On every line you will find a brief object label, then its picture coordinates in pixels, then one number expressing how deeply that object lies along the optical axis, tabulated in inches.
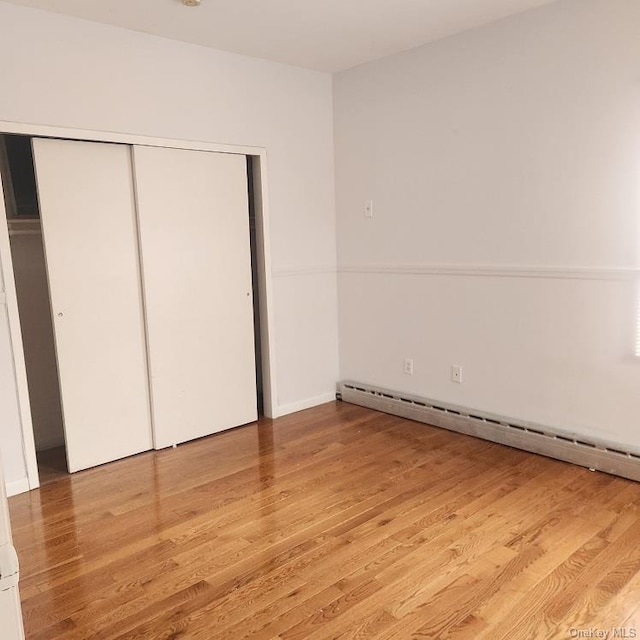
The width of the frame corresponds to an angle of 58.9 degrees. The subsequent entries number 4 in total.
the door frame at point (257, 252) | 113.5
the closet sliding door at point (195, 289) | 134.1
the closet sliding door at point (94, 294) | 120.6
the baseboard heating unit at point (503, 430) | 115.8
